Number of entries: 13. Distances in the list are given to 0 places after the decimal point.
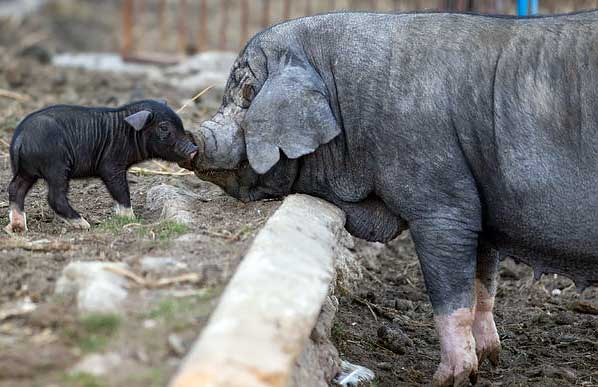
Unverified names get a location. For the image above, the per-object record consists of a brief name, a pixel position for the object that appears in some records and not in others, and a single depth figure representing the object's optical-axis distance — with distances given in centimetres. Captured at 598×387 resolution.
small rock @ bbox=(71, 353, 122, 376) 801
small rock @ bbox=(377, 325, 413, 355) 1262
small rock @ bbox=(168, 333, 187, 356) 834
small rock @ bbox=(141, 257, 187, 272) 962
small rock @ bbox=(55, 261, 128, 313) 882
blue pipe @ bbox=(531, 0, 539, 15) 1851
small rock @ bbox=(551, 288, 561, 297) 1487
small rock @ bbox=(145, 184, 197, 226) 1191
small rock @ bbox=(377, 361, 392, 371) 1194
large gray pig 1097
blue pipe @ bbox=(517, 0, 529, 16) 1767
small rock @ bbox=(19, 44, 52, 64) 2456
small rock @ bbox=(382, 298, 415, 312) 1415
